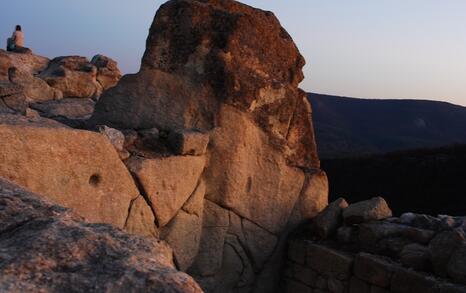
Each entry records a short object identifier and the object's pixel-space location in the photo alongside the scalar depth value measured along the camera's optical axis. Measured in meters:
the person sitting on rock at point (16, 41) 14.36
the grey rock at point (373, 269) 5.07
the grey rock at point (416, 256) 5.01
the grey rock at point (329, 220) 5.96
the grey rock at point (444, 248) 4.85
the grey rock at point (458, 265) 4.63
